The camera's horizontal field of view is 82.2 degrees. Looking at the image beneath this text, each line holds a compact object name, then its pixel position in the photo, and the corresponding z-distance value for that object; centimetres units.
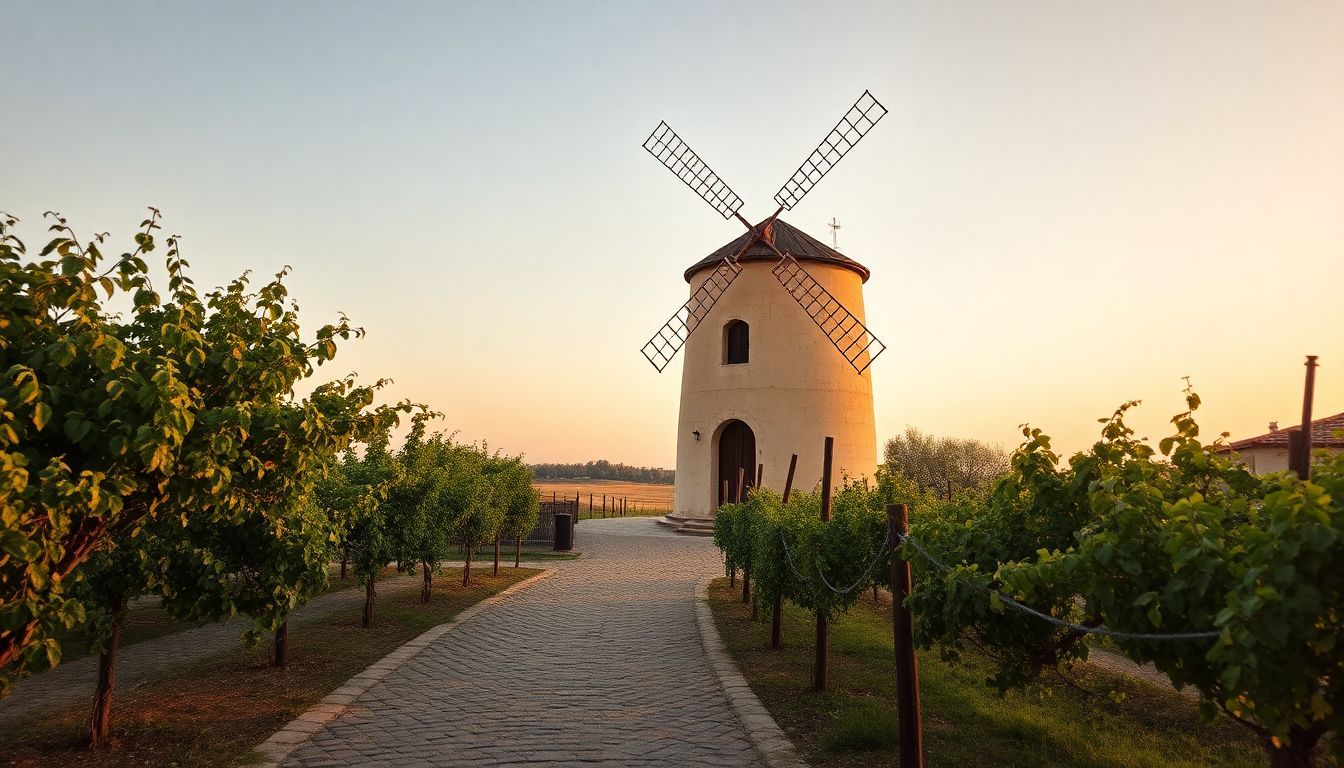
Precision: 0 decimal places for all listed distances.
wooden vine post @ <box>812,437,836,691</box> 713
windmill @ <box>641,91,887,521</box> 2372
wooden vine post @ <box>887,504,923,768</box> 474
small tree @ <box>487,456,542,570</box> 1693
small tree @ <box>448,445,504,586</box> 1311
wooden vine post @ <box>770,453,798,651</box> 901
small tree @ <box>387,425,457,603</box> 1038
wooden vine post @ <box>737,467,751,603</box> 1198
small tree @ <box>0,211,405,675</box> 335
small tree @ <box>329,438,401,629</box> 902
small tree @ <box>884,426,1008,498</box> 3722
